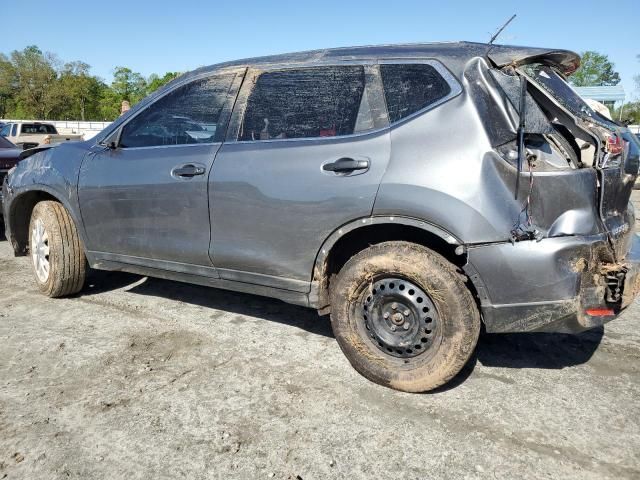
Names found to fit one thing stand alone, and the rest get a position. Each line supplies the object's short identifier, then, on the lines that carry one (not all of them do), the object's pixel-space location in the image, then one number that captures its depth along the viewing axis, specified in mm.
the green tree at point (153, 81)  66462
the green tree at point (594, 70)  74881
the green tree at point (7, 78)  54906
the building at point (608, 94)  38441
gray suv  2604
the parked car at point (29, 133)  18836
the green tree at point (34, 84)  55094
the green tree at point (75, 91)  56000
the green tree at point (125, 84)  69125
